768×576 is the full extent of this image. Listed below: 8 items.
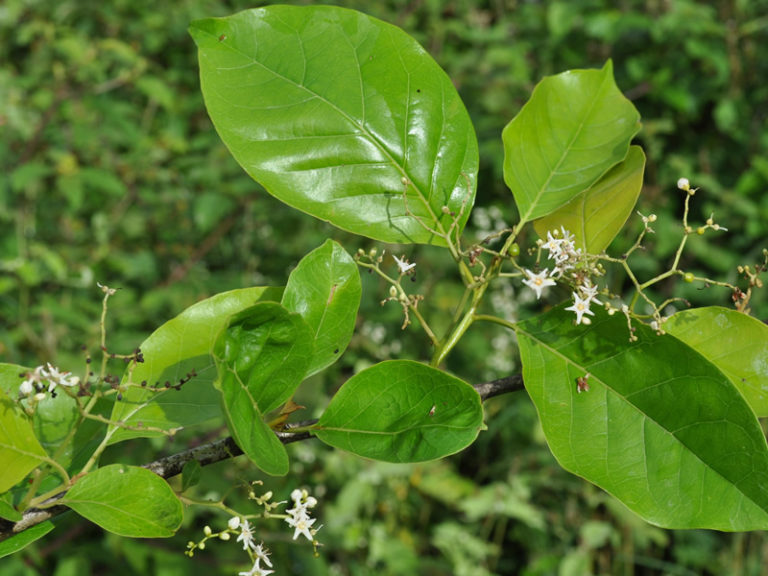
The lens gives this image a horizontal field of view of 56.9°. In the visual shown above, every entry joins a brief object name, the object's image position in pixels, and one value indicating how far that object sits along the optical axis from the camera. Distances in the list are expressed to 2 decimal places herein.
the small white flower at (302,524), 0.54
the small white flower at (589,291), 0.49
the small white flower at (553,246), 0.54
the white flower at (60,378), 0.49
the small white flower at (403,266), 0.56
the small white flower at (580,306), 0.49
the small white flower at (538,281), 0.52
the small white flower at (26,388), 0.47
